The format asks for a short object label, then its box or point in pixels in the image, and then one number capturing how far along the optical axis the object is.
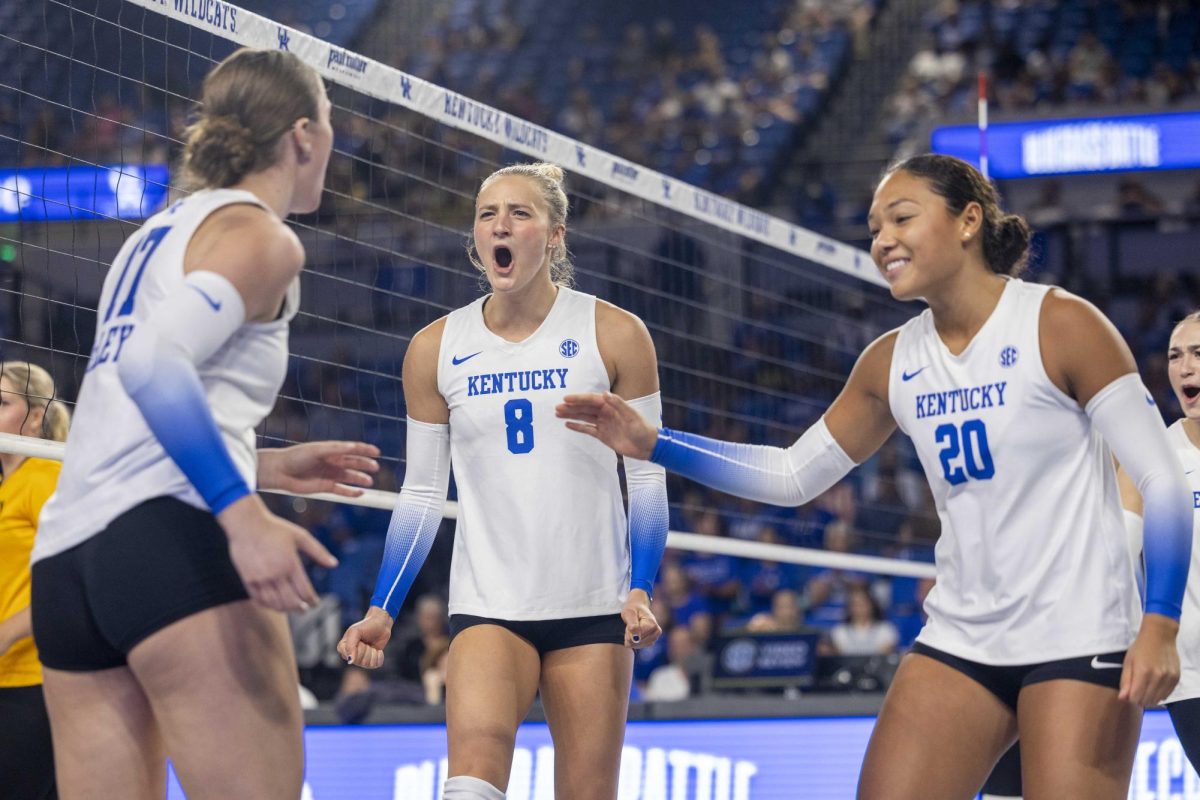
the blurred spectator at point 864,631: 10.52
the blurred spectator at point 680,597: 12.09
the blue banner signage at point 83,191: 16.00
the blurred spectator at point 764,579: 12.52
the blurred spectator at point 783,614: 10.85
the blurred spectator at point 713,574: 12.70
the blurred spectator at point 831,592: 11.96
